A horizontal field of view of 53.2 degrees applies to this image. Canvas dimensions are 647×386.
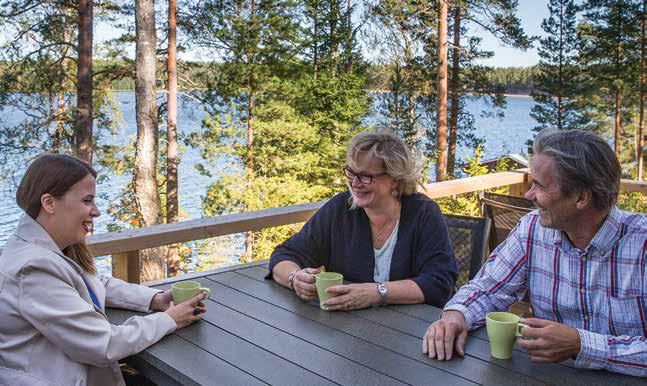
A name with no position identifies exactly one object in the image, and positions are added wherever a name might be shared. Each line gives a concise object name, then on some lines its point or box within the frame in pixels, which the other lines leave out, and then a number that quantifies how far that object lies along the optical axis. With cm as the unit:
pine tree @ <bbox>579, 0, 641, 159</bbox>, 1969
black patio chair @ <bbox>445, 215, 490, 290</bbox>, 271
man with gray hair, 165
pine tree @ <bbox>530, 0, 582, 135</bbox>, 1933
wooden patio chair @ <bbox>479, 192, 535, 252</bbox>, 337
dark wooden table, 151
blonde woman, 232
